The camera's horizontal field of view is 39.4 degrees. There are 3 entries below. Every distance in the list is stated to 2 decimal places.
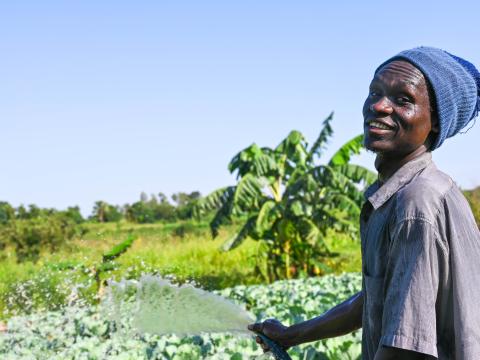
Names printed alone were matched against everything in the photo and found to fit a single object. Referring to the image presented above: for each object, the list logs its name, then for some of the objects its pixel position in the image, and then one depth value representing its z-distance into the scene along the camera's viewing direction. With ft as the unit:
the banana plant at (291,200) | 41.39
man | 4.41
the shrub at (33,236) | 63.72
